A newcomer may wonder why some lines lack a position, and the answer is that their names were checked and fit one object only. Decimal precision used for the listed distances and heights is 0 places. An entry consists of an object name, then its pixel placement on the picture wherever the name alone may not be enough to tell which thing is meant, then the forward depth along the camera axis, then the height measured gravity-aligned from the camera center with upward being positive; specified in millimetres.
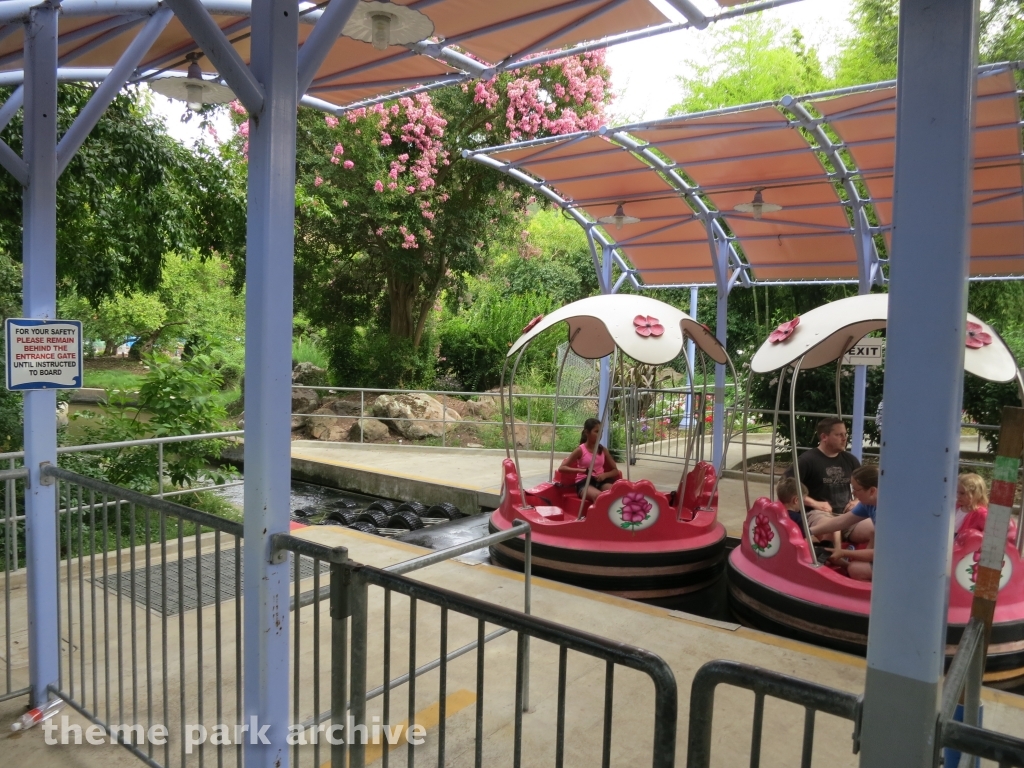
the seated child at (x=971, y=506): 5141 -965
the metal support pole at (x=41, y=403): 3623 -318
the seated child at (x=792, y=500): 6090 -1135
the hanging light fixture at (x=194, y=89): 4195 +1373
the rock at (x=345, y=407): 16109 -1318
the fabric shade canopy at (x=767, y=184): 7188 +1973
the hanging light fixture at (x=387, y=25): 3260 +1368
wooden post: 2031 -406
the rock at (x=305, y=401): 16500 -1256
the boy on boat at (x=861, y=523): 5480 -1222
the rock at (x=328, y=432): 15250 -1744
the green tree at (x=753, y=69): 27547 +10403
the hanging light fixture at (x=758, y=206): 8164 +1534
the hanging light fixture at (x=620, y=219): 9741 +1636
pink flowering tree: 15859 +3531
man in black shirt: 6594 -978
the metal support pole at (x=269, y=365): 2477 -77
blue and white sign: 3508 -84
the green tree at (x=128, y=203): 7566 +1491
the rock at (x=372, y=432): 15039 -1685
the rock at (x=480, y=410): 16375 -1344
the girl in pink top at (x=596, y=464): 7906 -1188
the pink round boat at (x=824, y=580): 5004 -1572
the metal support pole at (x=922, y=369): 1530 -22
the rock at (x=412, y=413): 15055 -1324
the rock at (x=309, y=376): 19359 -830
